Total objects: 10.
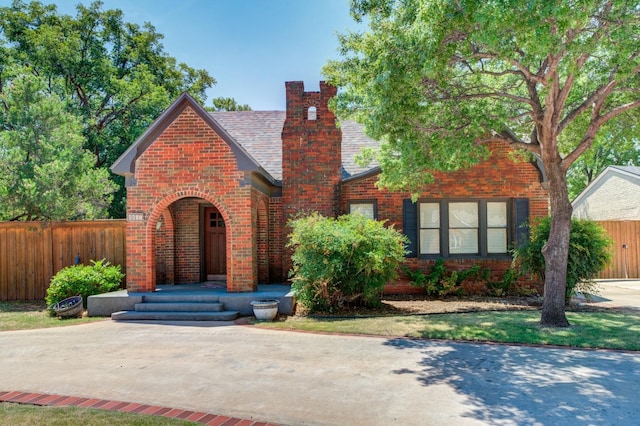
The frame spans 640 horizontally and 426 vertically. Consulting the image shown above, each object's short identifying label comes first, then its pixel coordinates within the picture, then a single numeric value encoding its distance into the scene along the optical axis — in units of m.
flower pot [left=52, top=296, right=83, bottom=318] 9.80
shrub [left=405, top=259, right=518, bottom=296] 11.97
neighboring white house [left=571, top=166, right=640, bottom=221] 22.41
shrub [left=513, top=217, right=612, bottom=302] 10.10
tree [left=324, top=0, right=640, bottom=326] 6.38
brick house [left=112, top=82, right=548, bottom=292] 12.61
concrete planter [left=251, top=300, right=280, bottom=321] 9.22
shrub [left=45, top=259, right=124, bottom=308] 10.44
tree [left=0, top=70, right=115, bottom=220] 11.46
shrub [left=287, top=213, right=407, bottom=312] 9.42
